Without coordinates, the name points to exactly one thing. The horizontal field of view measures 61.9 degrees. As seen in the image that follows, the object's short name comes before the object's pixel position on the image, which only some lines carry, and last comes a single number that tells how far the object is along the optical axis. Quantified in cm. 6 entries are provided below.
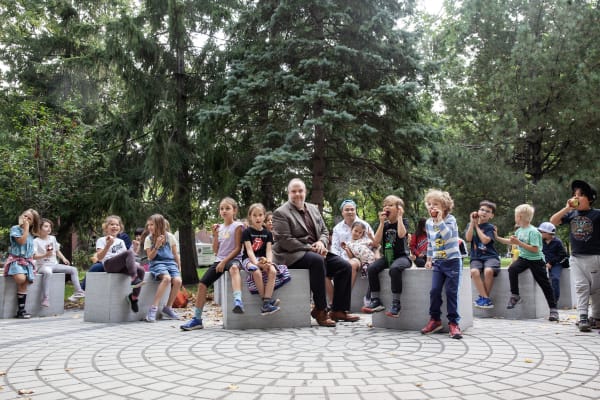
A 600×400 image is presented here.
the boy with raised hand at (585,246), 614
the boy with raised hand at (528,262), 732
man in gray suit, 664
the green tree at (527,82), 1360
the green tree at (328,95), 1097
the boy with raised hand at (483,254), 772
